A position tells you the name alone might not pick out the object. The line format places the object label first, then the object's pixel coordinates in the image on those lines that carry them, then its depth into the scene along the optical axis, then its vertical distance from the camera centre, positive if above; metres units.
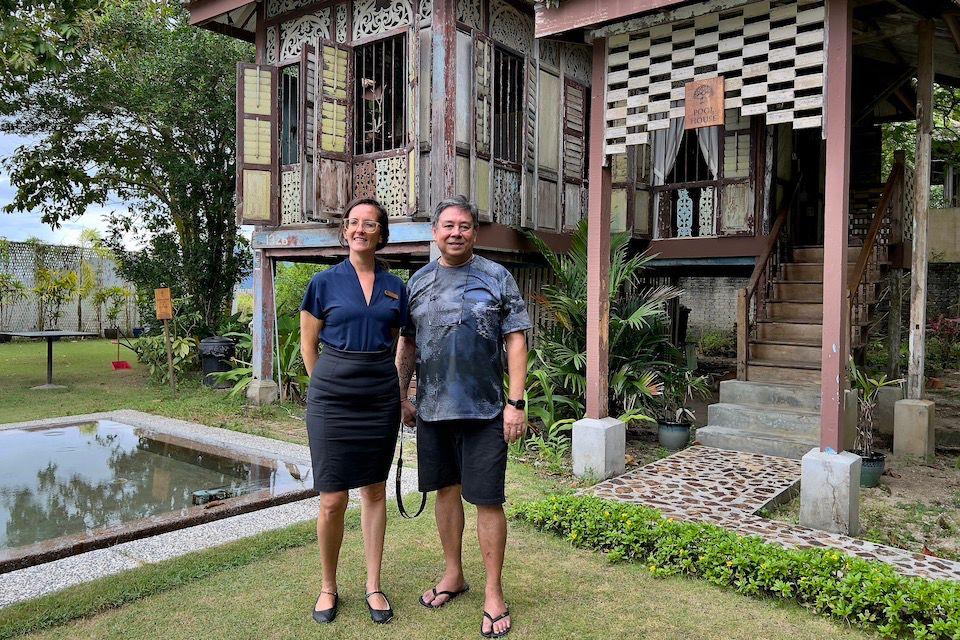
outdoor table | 10.06 -0.55
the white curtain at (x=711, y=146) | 8.78 +1.94
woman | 3.06 -0.39
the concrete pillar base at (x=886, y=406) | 7.45 -1.08
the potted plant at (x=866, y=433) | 5.48 -1.06
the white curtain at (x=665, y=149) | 9.19 +1.99
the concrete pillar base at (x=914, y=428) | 6.73 -1.19
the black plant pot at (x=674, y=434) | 6.70 -1.26
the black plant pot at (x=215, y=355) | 10.31 -0.83
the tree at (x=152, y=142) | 10.54 +2.46
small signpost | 9.30 -0.08
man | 3.03 -0.35
